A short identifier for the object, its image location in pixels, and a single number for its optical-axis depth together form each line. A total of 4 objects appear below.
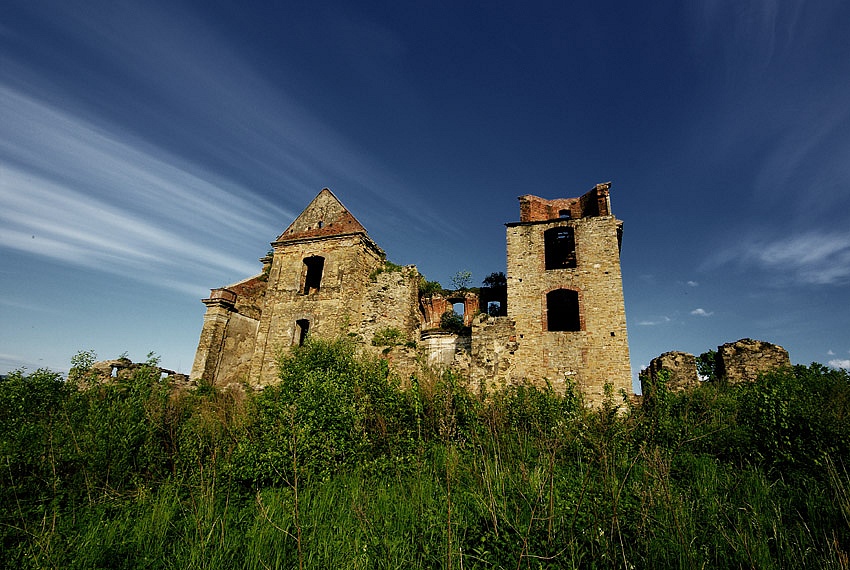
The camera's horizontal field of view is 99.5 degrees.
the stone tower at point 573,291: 14.17
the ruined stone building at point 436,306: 14.21
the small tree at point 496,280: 19.43
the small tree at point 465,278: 20.91
